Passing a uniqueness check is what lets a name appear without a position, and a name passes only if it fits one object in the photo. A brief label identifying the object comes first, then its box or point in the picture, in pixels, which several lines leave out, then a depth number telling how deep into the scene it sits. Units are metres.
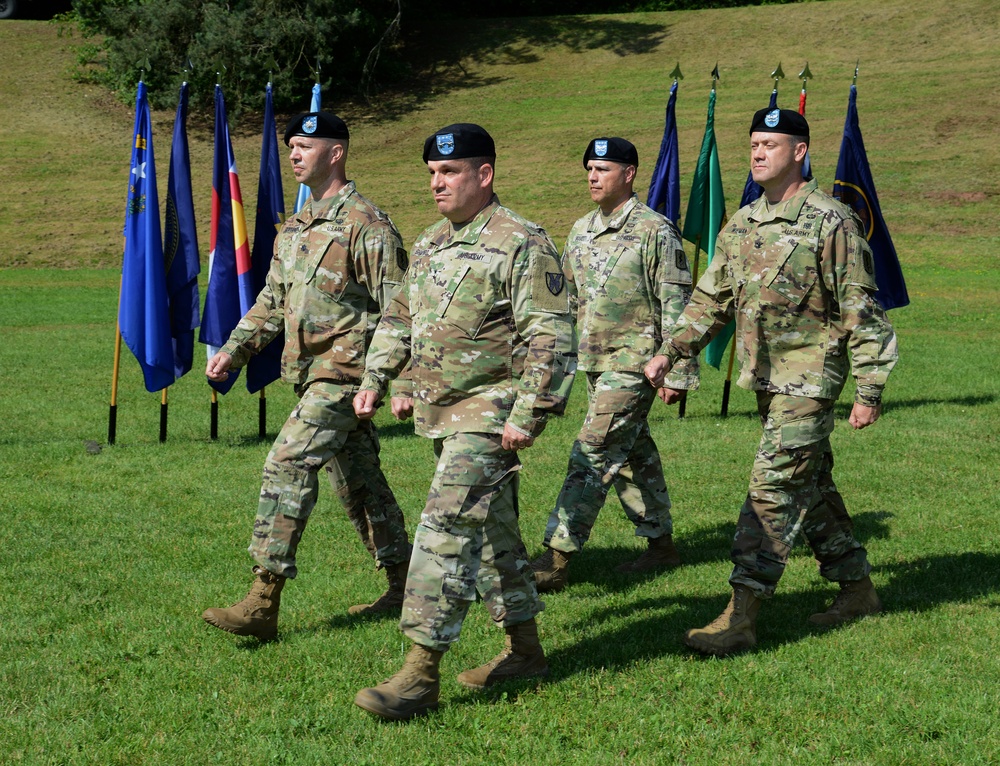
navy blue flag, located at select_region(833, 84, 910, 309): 11.61
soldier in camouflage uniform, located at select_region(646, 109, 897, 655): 5.38
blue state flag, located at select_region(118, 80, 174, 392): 9.87
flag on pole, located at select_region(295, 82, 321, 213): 10.29
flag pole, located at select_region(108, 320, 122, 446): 10.20
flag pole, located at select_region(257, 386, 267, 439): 10.64
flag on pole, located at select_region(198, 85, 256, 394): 9.94
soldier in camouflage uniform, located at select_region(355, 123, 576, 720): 4.71
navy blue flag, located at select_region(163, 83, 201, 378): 9.98
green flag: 11.52
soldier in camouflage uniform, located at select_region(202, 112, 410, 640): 5.53
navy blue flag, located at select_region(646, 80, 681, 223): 10.92
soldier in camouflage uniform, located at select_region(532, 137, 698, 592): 6.60
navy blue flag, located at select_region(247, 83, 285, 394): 10.05
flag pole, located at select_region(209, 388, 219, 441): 10.74
